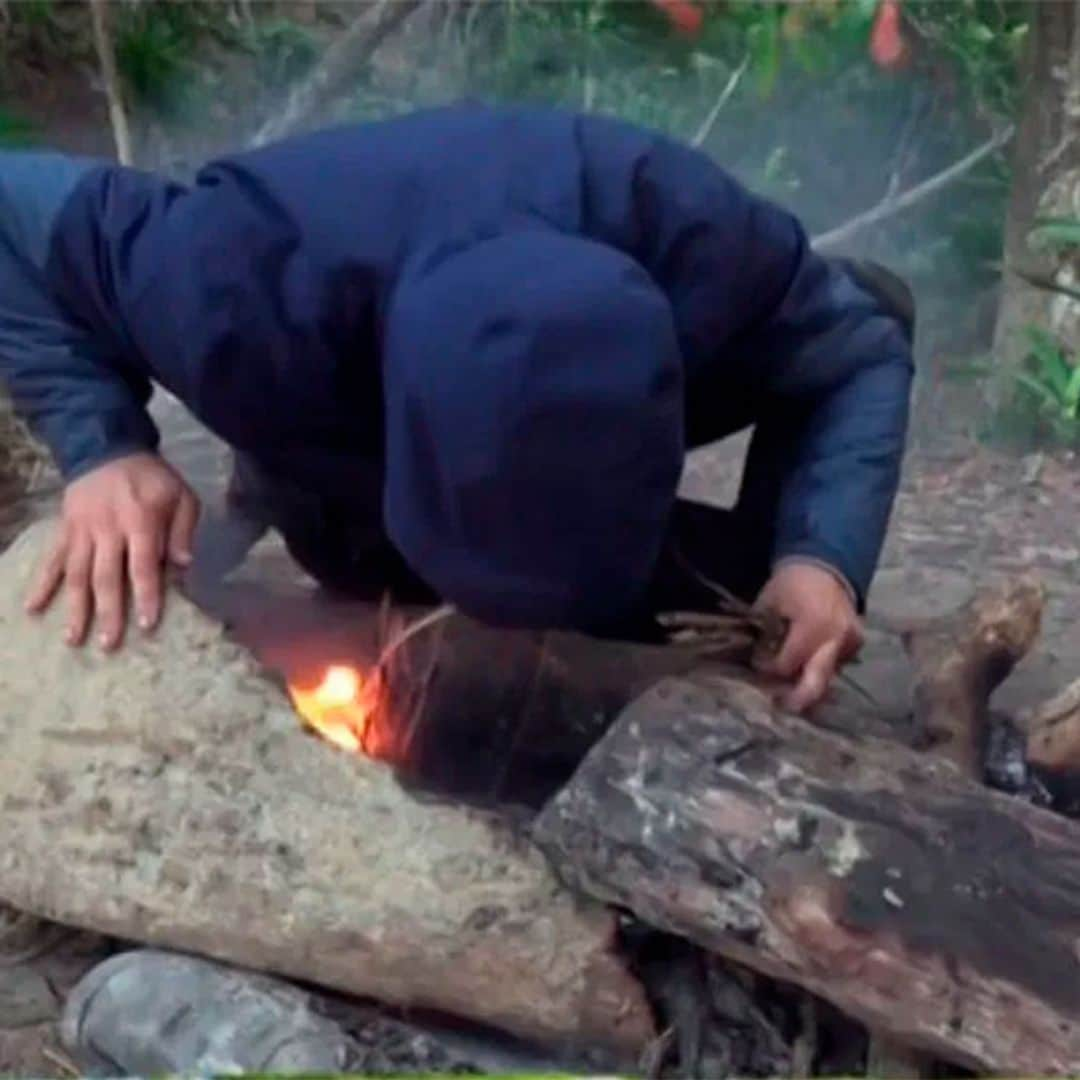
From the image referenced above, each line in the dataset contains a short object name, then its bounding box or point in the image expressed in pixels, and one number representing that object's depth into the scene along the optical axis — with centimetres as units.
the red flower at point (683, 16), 370
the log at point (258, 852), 150
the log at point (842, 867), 133
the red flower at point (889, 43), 351
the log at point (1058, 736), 175
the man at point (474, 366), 132
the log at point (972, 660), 178
